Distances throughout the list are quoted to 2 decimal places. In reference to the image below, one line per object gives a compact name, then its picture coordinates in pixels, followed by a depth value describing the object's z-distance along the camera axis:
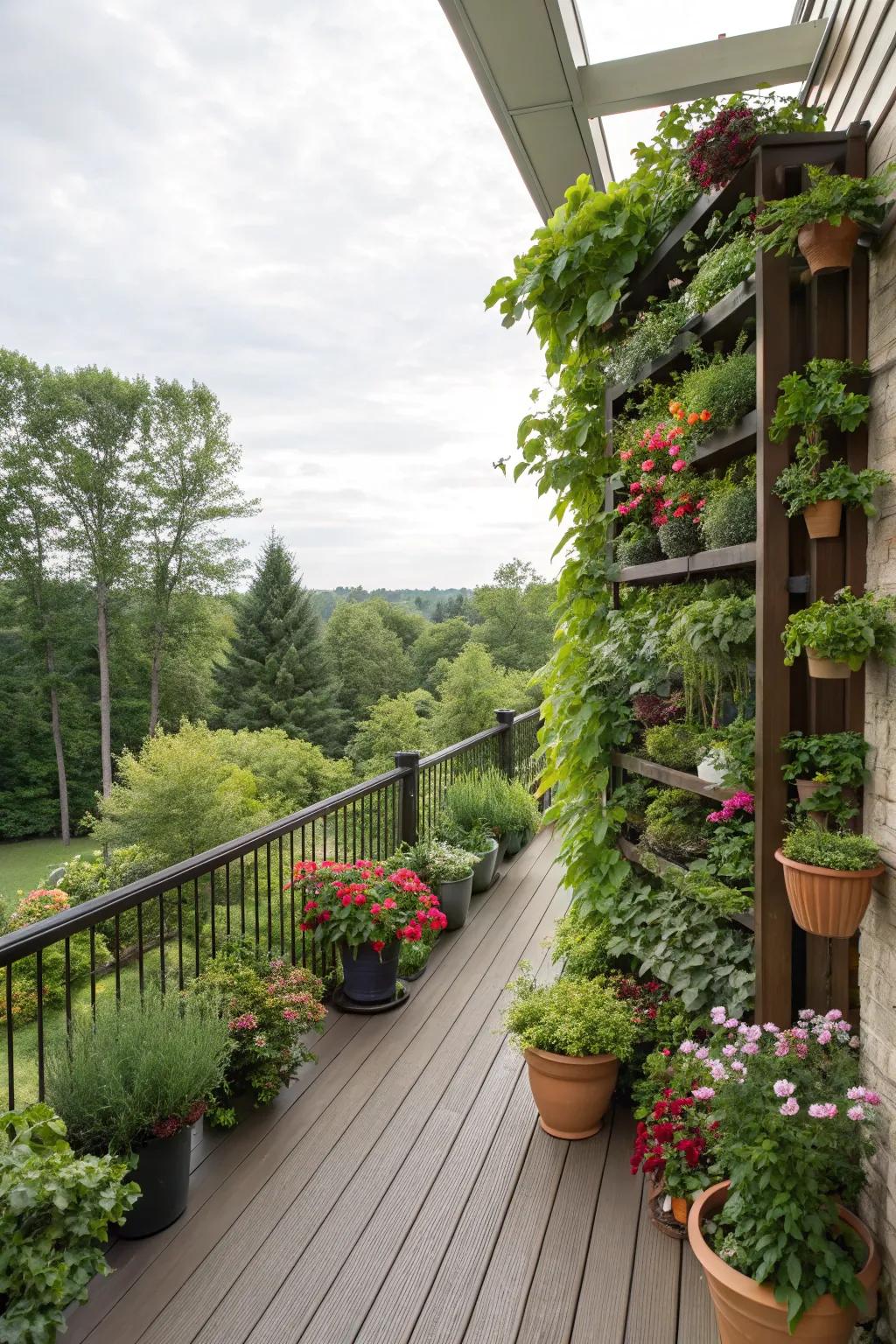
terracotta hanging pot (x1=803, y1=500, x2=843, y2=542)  1.71
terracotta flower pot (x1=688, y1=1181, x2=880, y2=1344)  1.35
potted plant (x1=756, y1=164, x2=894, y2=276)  1.62
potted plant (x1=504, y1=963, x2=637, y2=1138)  2.23
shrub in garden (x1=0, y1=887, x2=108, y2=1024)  6.95
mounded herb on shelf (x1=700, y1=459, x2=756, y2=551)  2.06
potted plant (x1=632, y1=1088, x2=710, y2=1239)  1.82
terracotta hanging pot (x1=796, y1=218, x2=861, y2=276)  1.66
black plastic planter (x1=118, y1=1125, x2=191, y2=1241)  1.89
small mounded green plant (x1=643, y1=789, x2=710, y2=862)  2.49
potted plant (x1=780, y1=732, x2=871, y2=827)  1.70
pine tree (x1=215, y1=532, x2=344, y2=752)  24.48
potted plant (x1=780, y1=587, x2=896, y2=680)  1.57
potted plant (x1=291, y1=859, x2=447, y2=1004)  3.06
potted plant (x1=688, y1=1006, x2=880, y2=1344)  1.35
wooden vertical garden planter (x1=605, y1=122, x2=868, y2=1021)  1.79
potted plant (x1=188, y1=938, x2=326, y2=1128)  2.36
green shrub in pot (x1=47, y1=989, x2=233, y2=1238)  1.86
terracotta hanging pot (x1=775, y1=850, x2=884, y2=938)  1.57
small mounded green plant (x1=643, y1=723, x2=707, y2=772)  2.41
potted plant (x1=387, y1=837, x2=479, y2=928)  4.04
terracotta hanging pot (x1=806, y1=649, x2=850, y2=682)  1.65
